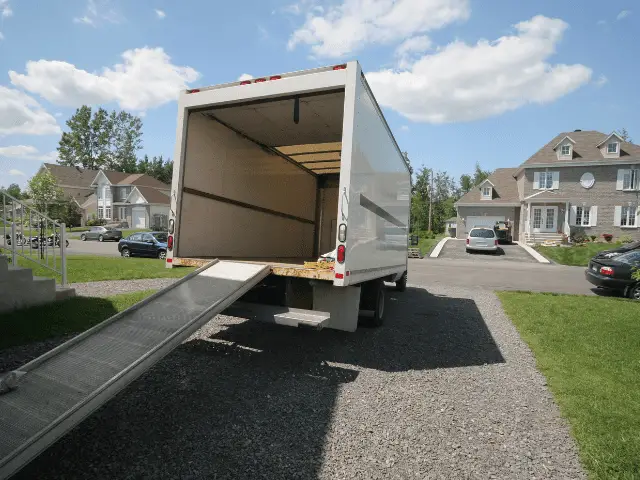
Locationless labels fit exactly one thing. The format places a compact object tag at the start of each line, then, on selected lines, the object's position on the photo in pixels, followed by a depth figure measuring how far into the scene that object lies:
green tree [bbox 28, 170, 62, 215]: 41.62
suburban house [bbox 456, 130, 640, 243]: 29.11
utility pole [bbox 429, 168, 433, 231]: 47.86
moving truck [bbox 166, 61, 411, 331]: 4.30
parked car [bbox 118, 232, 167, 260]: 19.33
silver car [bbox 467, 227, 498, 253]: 23.94
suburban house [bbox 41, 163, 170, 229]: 48.03
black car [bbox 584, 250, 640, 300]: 10.66
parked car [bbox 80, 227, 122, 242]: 34.44
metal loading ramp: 2.32
